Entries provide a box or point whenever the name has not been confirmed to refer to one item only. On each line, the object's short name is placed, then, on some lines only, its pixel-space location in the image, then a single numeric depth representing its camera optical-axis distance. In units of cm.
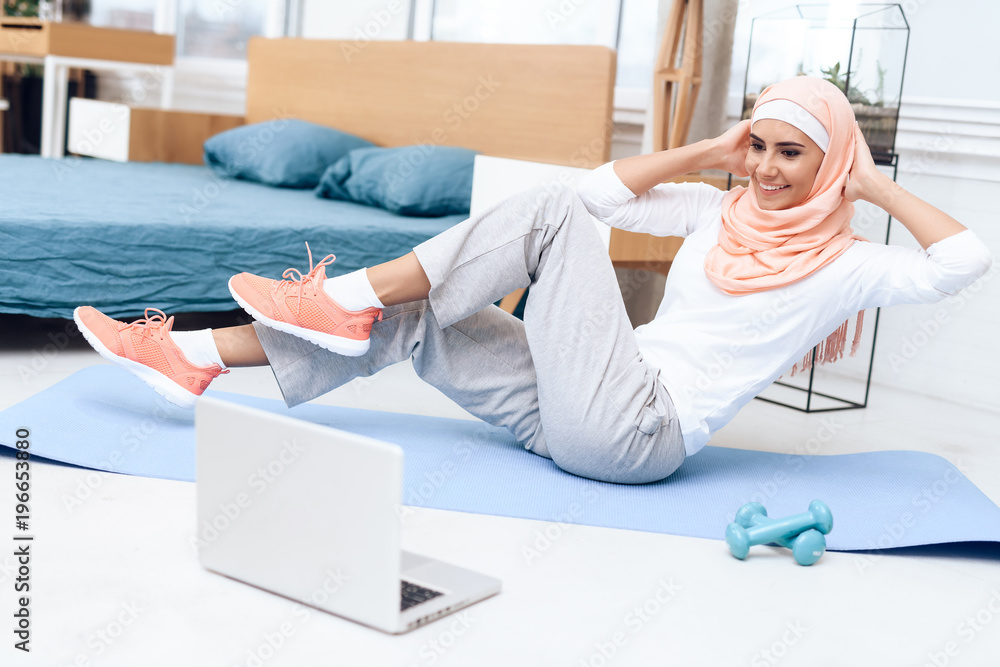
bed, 233
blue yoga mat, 159
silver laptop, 109
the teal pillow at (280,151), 351
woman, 157
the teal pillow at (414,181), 298
